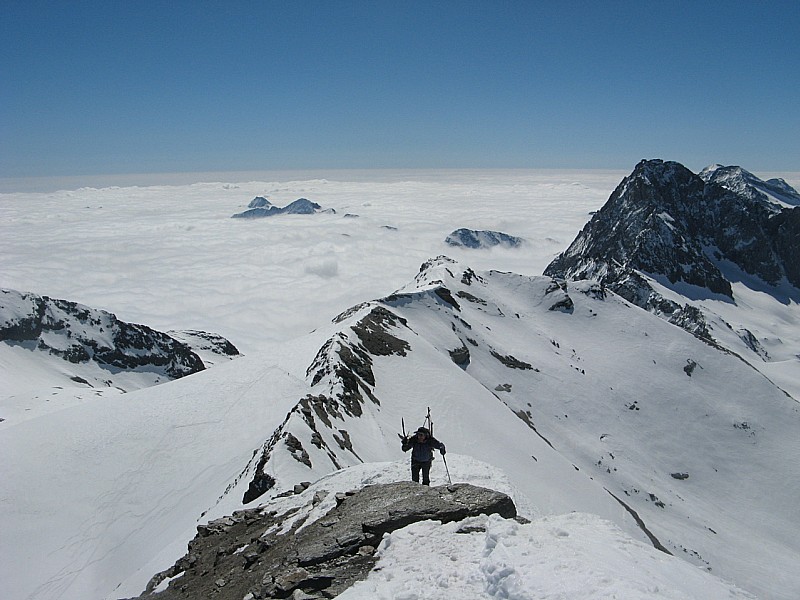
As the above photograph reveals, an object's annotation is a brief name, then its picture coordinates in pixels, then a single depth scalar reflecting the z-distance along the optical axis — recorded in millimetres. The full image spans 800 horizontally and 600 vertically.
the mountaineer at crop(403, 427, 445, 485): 16359
